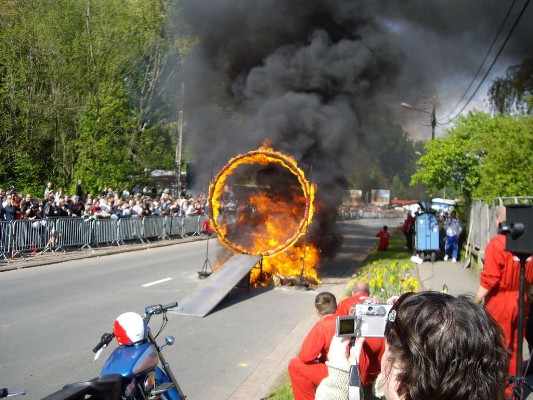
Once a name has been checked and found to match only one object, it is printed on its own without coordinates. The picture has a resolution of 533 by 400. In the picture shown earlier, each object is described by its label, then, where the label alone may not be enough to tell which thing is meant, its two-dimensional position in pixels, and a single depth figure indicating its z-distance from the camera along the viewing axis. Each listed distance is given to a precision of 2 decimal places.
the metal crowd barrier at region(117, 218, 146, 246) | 20.91
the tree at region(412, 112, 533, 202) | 15.02
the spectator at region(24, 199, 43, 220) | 16.33
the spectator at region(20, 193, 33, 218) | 16.35
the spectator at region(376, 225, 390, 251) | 21.86
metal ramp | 9.94
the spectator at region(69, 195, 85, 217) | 18.55
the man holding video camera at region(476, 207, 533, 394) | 4.97
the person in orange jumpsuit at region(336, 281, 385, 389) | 4.81
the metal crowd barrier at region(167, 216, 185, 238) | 25.72
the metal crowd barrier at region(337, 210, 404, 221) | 63.38
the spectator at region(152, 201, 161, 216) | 25.24
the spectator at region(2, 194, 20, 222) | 15.56
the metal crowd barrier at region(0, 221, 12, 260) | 15.05
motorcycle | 3.48
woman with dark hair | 1.63
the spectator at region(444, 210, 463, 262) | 18.61
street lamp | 32.06
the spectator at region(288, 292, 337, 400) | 4.61
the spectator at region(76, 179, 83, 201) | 22.64
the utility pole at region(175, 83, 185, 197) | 28.45
